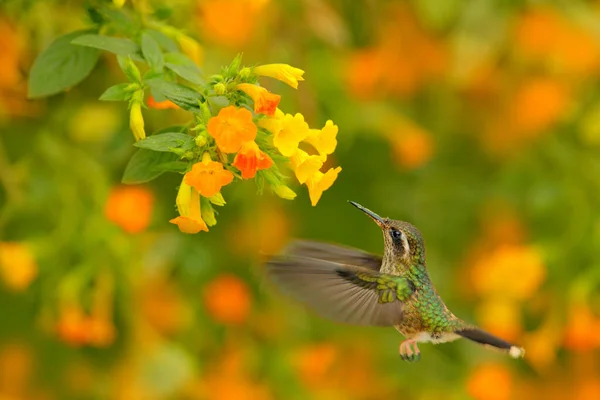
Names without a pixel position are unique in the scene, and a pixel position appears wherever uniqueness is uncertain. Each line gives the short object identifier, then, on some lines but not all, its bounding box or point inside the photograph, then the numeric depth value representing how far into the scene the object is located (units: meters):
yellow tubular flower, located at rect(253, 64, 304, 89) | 3.25
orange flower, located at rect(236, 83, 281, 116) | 3.22
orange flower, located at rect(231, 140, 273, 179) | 3.22
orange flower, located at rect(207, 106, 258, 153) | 3.21
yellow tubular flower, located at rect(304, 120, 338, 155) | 3.24
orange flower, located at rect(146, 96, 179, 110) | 3.27
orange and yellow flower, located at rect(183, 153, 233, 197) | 3.22
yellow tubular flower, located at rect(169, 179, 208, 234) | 3.23
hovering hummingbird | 3.27
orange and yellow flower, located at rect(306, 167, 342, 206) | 3.23
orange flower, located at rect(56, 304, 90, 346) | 3.51
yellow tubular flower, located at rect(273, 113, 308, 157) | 3.23
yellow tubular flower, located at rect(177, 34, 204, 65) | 3.35
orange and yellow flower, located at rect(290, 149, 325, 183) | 3.24
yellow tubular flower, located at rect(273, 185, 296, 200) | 3.24
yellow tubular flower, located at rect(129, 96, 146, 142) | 3.25
